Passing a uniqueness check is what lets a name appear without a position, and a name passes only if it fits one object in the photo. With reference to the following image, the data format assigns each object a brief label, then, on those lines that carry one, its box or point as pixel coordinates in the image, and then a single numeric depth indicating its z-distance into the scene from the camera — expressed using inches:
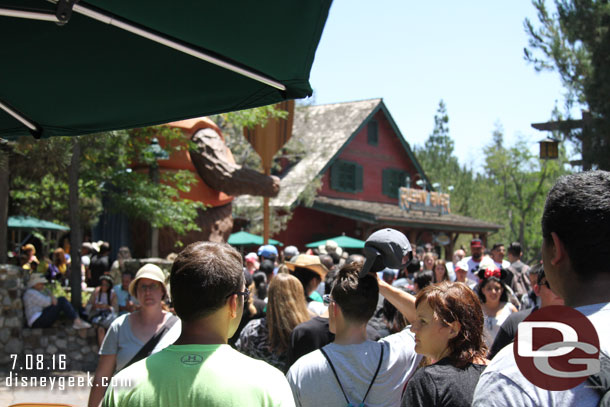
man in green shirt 81.7
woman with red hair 100.0
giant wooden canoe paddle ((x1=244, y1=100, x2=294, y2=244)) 588.4
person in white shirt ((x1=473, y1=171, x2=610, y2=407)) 57.9
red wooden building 979.9
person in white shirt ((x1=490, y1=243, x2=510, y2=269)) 390.9
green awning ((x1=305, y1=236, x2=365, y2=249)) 840.3
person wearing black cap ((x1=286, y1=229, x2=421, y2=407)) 121.7
